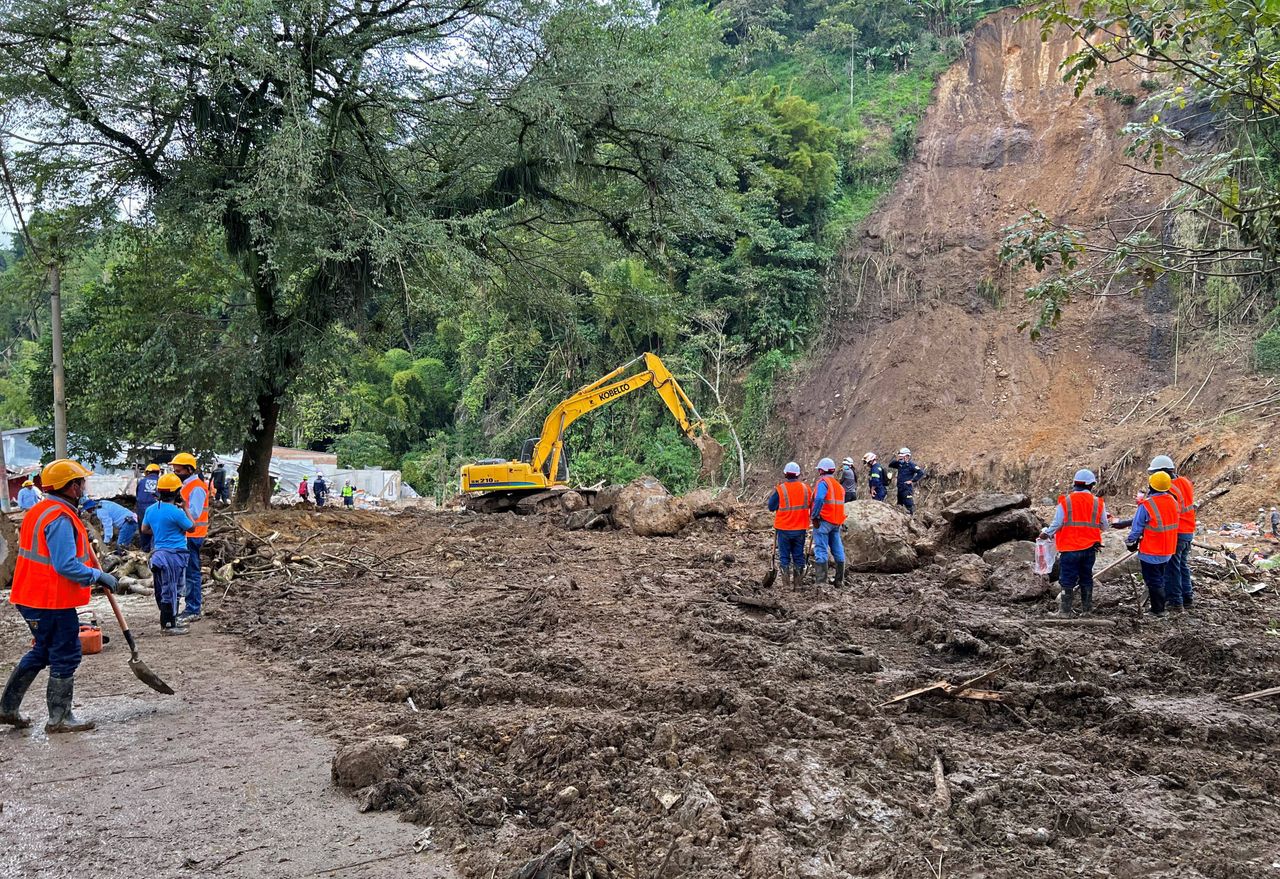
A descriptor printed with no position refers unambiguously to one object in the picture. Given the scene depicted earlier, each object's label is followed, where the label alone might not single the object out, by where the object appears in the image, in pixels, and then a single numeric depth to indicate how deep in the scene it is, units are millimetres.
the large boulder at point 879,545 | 12969
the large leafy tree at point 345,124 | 13664
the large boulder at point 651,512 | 17922
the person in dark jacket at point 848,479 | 17141
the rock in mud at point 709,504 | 18406
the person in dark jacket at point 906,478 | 18625
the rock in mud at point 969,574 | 11438
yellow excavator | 20172
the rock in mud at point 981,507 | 13391
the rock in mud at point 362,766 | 5000
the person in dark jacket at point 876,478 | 19125
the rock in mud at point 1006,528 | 13138
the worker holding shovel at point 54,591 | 5949
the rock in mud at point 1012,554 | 11844
